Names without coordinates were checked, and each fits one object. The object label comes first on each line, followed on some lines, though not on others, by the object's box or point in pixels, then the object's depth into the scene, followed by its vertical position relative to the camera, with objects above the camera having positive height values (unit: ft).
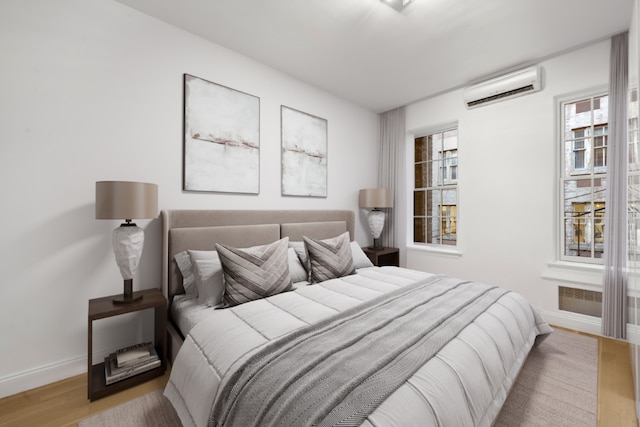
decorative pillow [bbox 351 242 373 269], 9.76 -1.71
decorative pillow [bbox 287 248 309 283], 8.17 -1.79
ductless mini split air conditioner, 9.47 +4.71
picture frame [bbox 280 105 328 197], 10.48 +2.42
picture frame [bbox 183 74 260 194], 8.09 +2.35
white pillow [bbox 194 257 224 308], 6.46 -1.75
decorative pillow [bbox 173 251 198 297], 7.18 -1.66
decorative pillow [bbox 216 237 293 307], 6.33 -1.53
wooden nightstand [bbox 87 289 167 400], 5.59 -2.94
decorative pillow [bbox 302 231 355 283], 8.25 -1.51
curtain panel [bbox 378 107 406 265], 13.47 +2.21
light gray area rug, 5.03 -3.89
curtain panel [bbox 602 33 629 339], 7.88 +0.37
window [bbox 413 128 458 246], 12.50 +1.19
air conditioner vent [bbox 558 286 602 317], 8.79 -2.93
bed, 3.27 -2.11
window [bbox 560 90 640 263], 8.99 +1.32
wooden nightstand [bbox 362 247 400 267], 12.14 -2.05
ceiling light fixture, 6.71 +5.30
